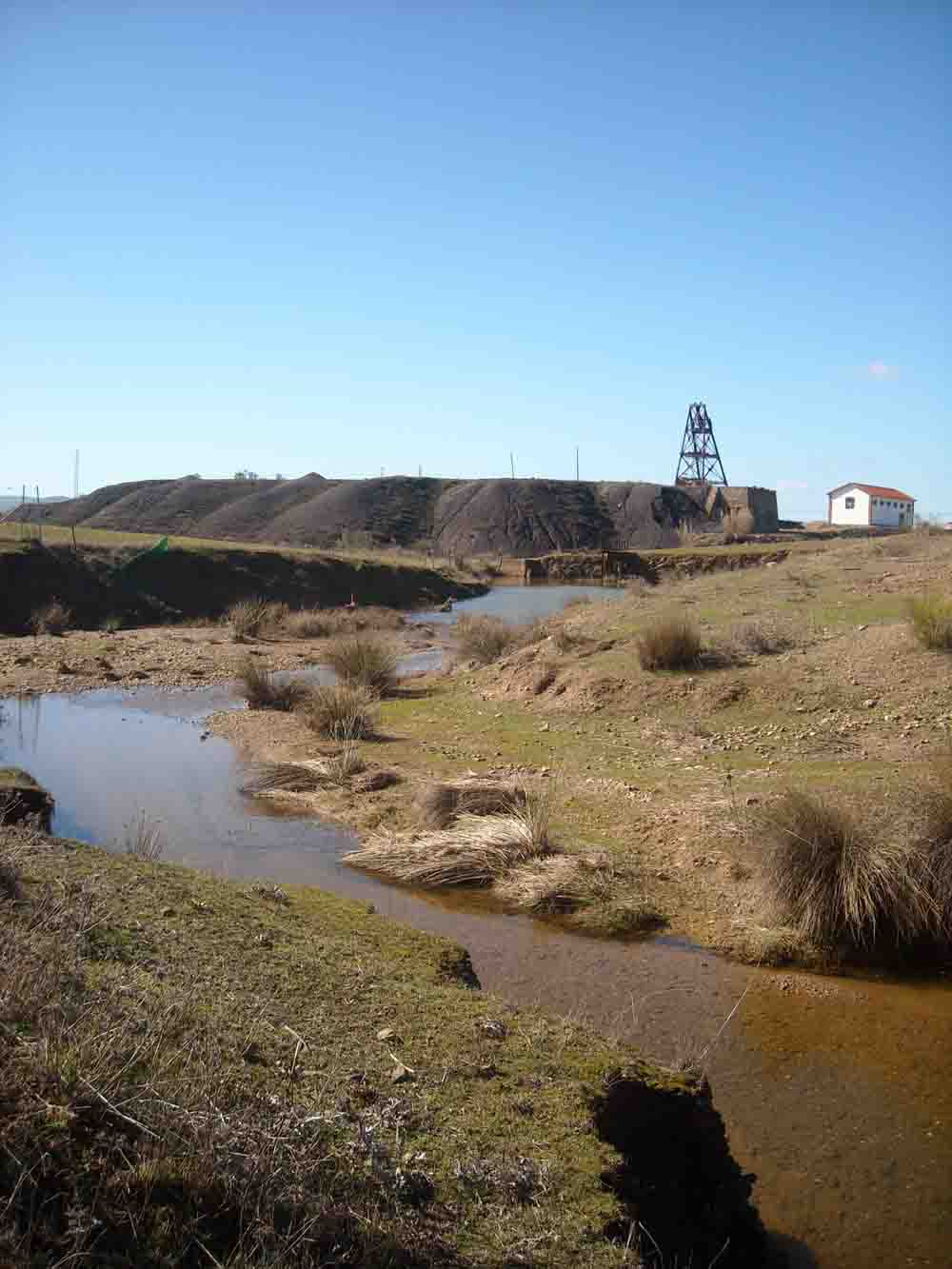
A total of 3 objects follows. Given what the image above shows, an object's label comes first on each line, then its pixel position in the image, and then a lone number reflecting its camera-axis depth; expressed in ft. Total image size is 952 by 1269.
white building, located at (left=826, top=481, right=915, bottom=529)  257.34
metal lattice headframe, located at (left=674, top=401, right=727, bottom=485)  313.73
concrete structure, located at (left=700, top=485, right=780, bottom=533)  267.22
